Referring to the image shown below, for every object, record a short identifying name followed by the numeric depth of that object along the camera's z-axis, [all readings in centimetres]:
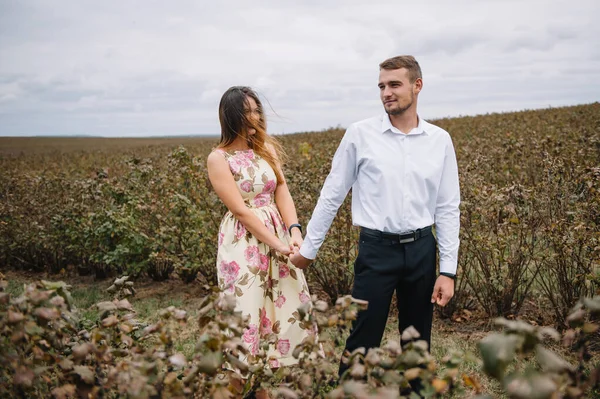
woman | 308
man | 268
